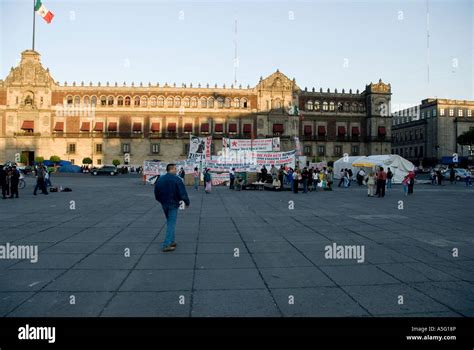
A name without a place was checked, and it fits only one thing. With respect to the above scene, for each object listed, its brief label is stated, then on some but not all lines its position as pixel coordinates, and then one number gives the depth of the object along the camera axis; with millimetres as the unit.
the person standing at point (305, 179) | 21953
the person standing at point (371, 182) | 19200
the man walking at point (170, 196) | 7004
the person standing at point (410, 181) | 20250
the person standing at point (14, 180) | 16719
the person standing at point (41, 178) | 18559
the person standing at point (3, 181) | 16578
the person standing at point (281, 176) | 24070
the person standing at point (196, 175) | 25619
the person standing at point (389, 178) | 24078
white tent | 33875
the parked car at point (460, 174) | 40197
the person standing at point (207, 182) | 21520
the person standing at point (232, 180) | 25577
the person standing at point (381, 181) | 18828
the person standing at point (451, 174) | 33881
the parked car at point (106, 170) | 49750
